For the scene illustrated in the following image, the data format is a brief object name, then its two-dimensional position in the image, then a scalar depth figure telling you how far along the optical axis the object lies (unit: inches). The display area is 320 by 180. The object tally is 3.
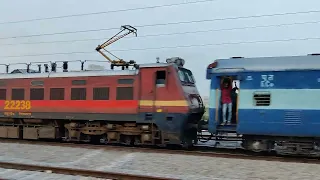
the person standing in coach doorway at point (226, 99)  543.5
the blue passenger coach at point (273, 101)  495.8
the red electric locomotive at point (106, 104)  598.2
